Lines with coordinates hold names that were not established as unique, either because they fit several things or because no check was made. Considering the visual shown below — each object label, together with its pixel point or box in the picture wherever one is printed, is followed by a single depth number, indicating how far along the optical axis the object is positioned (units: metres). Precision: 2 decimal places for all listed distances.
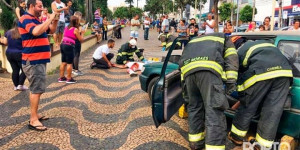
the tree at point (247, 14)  45.94
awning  34.47
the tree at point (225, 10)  47.97
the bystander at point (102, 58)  8.35
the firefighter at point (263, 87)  3.02
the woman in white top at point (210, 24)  10.68
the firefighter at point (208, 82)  2.85
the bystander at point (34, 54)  3.64
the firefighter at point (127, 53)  8.57
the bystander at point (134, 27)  13.98
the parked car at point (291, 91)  3.06
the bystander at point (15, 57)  5.63
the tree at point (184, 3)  38.58
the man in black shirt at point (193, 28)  11.33
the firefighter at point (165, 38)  7.81
